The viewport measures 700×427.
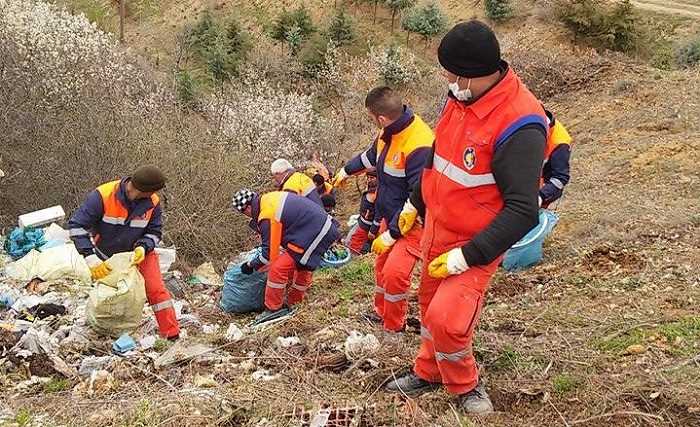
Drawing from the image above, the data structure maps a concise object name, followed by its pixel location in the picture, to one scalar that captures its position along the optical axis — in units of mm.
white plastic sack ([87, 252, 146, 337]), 5035
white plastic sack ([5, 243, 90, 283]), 6430
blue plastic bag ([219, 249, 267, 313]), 6109
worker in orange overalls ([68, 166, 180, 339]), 4926
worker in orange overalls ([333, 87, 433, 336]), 4266
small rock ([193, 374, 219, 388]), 3819
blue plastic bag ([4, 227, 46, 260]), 7133
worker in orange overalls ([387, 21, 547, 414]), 2725
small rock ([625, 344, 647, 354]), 3787
